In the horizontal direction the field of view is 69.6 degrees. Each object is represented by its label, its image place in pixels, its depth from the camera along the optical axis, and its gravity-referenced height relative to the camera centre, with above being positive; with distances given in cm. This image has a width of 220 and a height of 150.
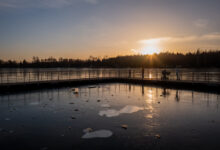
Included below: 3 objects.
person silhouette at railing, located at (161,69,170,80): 2533 -84
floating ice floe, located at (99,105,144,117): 988 -280
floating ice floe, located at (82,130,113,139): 681 -288
